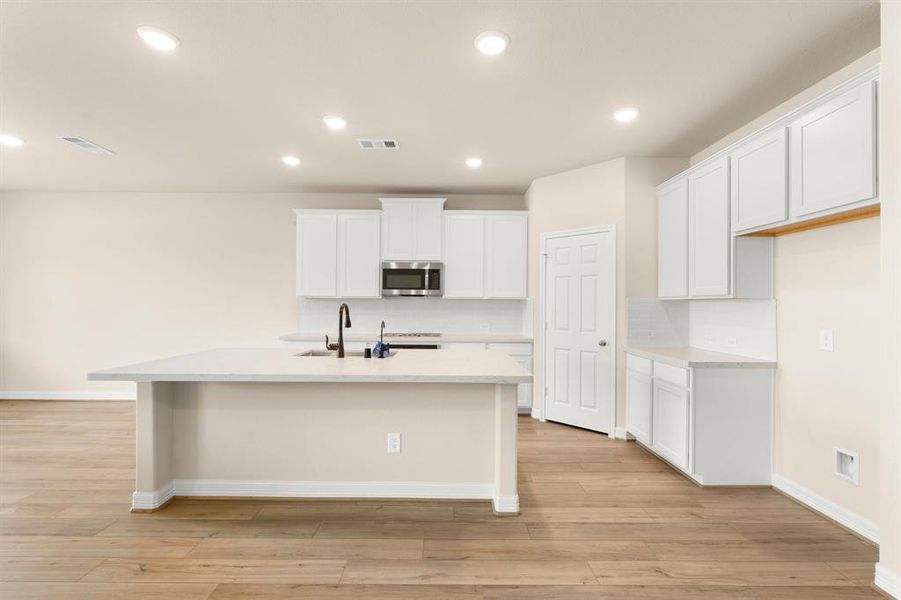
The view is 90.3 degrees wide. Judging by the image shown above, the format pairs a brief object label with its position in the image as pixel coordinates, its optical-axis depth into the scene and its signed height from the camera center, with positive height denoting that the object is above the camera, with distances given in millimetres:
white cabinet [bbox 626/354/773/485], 3168 -863
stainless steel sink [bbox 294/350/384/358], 3715 -447
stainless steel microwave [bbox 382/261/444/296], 5312 +265
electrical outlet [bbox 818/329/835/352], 2717 -221
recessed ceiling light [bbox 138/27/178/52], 2336 +1395
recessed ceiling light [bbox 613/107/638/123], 3286 +1410
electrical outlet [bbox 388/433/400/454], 2906 -920
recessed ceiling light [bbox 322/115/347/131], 3443 +1405
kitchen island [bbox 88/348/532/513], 2898 -888
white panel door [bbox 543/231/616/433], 4402 -277
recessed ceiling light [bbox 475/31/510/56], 2348 +1394
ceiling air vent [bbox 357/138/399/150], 3936 +1405
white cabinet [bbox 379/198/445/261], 5324 +861
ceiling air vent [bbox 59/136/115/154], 3963 +1414
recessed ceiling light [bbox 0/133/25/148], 3926 +1414
